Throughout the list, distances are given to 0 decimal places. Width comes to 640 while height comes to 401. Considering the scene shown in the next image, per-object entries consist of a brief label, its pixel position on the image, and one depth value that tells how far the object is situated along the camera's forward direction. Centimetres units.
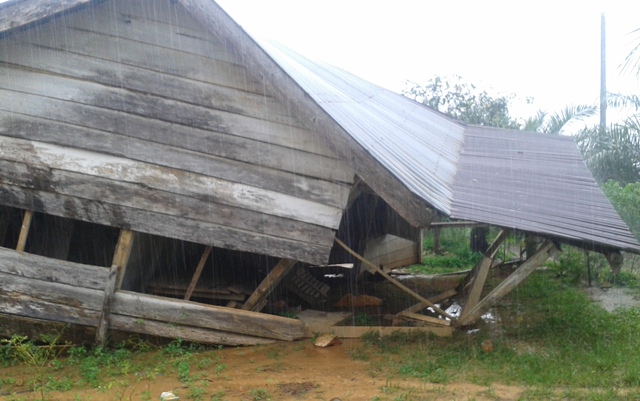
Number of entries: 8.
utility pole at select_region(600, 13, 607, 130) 1850
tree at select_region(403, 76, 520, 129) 2055
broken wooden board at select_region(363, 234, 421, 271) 1224
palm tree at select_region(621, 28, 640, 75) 1018
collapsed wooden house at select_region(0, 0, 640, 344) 679
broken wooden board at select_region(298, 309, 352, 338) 735
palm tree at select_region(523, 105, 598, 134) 1856
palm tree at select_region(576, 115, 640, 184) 1644
